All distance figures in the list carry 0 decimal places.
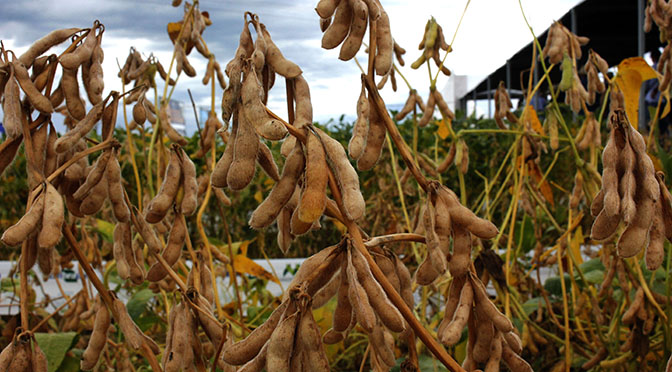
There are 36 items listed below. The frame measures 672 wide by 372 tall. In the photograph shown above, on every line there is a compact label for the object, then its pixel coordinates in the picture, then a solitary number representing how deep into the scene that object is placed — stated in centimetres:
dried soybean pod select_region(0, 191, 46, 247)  55
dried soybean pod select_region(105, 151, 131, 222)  67
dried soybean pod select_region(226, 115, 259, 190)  46
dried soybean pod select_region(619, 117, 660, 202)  56
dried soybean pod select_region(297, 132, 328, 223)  44
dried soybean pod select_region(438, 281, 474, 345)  54
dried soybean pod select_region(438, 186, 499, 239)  55
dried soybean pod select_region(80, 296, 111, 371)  70
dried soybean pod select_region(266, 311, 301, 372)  43
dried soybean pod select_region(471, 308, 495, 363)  58
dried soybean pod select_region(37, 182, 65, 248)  56
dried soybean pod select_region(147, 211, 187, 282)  76
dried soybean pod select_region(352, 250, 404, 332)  44
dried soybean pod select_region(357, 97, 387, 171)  56
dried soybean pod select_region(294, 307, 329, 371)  44
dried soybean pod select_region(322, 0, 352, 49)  54
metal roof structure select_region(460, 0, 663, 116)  668
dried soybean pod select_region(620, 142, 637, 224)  54
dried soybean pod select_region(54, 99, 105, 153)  64
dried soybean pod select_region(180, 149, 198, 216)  72
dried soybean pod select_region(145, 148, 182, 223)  70
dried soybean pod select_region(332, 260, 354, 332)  48
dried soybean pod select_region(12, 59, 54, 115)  64
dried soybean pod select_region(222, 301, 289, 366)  46
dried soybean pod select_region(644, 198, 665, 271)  58
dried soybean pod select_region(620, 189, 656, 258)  56
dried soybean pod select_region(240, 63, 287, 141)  43
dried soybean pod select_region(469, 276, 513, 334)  56
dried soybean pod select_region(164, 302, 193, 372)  65
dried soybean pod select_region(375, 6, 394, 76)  55
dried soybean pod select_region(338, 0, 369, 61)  54
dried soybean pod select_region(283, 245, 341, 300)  46
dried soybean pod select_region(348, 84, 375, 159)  51
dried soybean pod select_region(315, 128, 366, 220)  44
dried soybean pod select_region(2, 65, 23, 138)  62
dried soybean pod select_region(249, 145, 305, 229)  47
